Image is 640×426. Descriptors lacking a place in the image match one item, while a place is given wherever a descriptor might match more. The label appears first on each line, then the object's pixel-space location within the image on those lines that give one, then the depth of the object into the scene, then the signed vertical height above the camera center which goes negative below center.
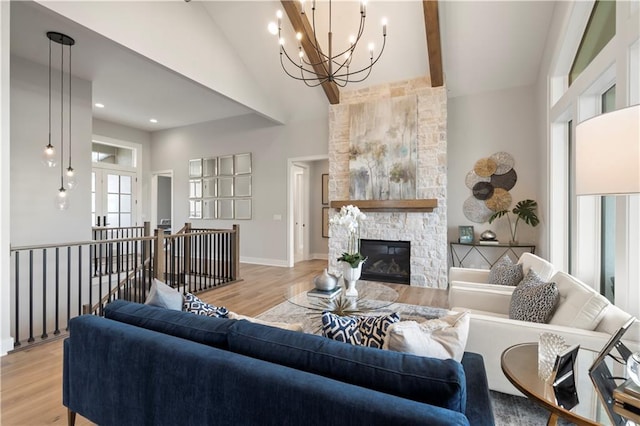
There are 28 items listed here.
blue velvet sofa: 0.95 -0.58
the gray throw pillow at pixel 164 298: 1.70 -0.48
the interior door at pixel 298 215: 7.37 -0.06
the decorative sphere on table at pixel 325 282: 2.90 -0.66
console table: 4.76 -0.64
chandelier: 4.38 +2.49
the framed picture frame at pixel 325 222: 7.78 -0.24
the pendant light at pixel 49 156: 3.89 +0.71
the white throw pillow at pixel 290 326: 1.63 -0.61
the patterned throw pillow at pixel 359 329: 1.33 -0.52
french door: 6.92 +0.34
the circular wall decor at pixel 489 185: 4.93 +0.45
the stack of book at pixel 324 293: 2.77 -0.75
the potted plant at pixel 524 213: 4.47 +0.00
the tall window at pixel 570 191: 3.39 +0.26
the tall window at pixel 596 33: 2.29 +1.52
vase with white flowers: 2.86 -0.44
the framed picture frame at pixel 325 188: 7.83 +0.63
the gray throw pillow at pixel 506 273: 2.84 -0.57
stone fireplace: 4.88 +0.14
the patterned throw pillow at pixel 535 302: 1.93 -0.58
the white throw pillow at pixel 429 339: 1.20 -0.51
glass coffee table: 2.51 -0.76
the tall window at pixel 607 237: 2.41 -0.20
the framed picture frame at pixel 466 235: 4.98 -0.36
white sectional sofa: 1.63 -0.66
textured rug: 1.84 -1.21
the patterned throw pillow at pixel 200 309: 1.68 -0.54
